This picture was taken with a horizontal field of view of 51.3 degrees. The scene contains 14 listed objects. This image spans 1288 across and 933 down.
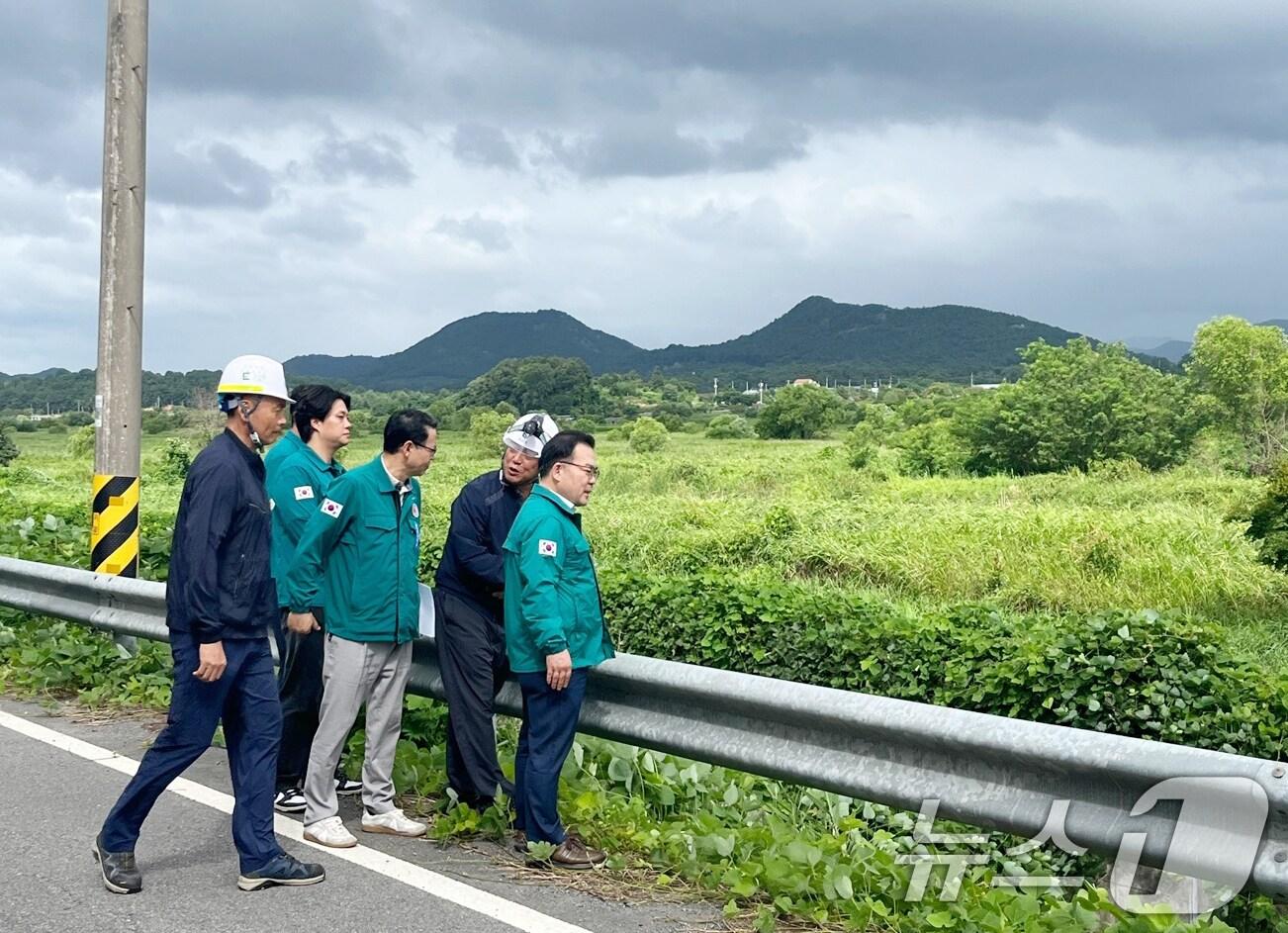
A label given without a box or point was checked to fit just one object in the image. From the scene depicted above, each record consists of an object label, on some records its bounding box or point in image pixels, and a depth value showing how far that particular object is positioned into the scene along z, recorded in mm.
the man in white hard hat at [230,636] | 4855
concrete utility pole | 9016
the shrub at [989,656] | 6898
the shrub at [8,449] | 58434
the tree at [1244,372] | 54875
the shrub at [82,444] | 62031
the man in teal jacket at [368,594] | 5578
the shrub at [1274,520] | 11844
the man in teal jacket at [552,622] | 5066
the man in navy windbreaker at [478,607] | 5691
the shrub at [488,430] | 59250
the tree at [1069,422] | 38562
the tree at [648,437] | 59375
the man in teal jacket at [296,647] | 6082
